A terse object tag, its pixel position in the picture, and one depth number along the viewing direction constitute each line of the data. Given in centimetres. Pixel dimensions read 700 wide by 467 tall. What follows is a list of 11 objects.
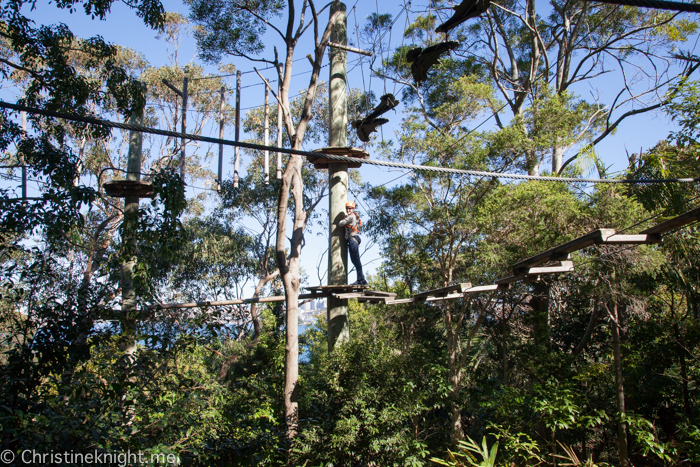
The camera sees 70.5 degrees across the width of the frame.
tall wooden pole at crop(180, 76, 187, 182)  695
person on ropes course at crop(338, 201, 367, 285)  647
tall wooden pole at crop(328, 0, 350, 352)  643
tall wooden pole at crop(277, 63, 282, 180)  741
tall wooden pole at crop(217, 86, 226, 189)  693
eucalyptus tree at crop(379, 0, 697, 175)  1178
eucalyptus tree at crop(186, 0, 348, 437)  654
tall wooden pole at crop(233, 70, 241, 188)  692
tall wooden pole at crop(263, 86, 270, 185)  710
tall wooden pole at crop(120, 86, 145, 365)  393
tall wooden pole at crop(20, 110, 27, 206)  558
